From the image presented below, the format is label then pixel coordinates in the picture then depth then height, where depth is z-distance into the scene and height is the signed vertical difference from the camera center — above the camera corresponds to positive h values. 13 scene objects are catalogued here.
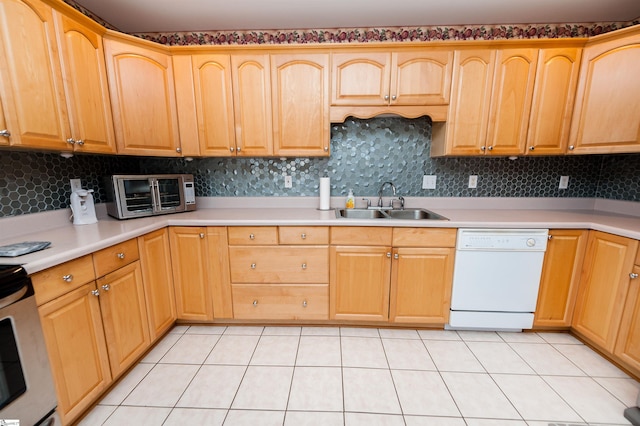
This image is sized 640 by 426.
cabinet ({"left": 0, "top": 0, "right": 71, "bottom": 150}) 1.21 +0.46
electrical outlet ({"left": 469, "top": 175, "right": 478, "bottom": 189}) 2.34 -0.05
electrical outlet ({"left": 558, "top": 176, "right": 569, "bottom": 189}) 2.31 -0.07
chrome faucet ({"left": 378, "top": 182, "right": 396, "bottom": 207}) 2.35 -0.14
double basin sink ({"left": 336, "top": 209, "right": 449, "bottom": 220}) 2.28 -0.35
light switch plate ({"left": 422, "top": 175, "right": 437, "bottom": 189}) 2.35 -0.07
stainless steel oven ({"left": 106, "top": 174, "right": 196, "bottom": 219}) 1.84 -0.17
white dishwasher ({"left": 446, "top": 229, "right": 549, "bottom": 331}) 1.85 -0.74
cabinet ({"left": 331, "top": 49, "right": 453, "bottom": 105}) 1.93 +0.71
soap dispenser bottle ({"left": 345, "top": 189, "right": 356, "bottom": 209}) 2.33 -0.24
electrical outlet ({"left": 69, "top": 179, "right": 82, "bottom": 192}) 1.77 -0.08
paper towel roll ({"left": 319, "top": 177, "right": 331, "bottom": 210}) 2.19 -0.17
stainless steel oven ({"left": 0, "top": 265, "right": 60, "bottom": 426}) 0.94 -0.71
